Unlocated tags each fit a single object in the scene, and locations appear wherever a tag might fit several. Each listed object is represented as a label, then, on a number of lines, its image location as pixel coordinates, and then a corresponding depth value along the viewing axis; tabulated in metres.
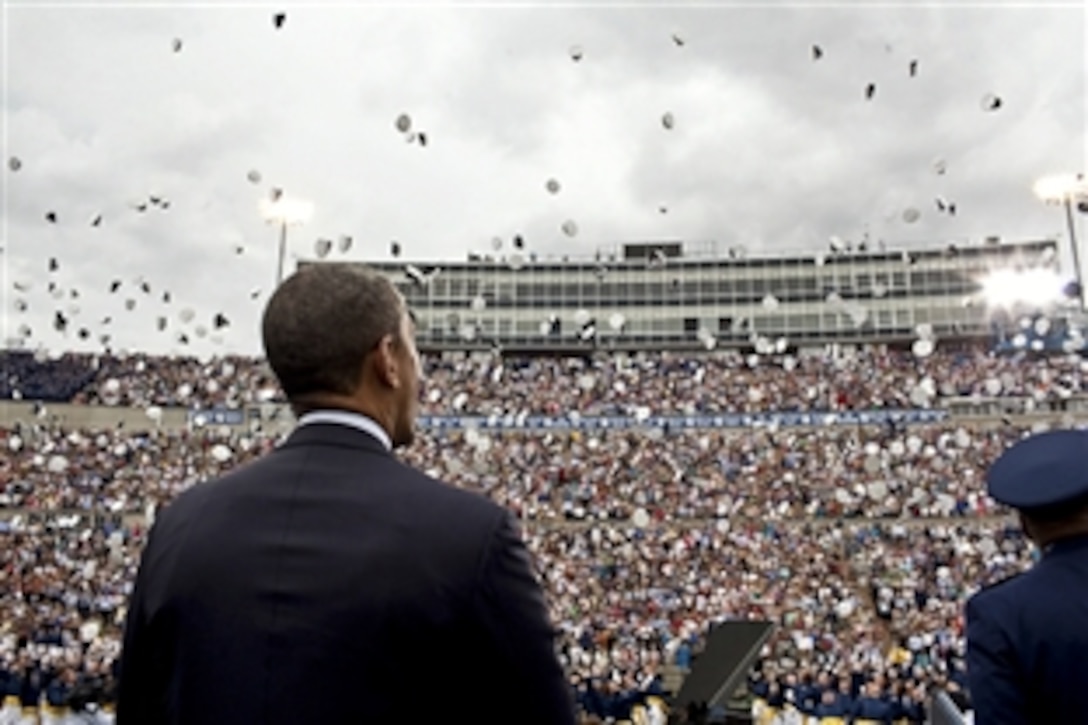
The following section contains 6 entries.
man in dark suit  1.39
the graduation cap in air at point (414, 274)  21.18
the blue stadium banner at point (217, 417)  37.44
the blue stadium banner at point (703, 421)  34.50
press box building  55.16
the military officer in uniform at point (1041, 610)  2.05
